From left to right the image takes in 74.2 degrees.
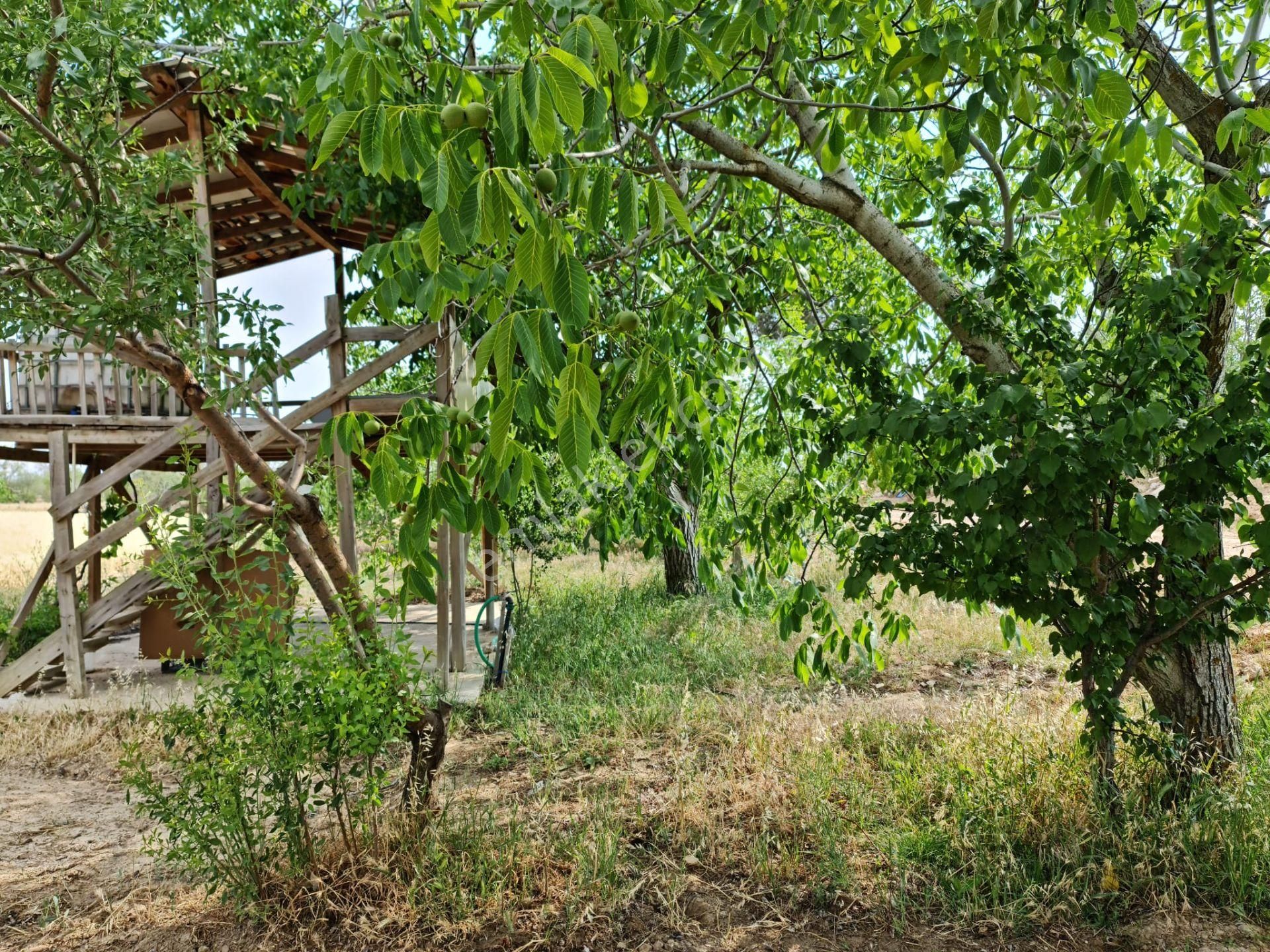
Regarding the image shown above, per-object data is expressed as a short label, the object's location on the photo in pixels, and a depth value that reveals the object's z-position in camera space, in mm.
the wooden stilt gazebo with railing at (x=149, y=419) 6676
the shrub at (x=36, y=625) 8711
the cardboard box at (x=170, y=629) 7547
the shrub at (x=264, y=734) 3211
